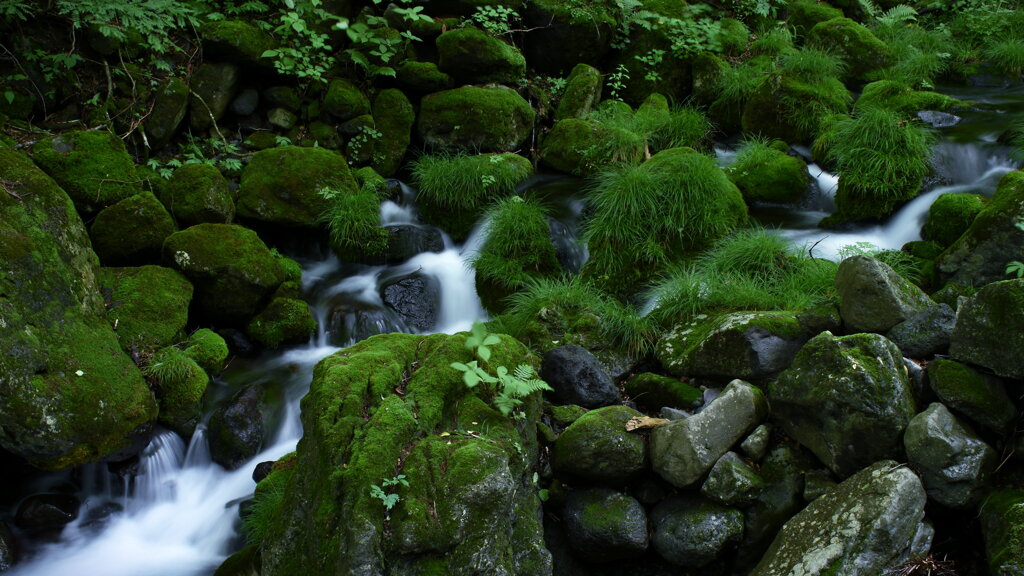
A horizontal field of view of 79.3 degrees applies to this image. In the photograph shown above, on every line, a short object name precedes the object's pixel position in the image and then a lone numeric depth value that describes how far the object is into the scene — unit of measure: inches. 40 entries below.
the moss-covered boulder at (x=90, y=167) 239.0
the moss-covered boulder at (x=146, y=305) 211.0
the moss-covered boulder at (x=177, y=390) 197.5
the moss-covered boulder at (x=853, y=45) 377.7
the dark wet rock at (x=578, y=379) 176.4
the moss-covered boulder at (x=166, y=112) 290.0
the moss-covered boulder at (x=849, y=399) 130.1
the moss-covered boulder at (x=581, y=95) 351.6
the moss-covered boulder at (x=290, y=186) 277.3
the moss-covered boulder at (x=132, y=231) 236.4
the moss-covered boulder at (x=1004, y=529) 103.8
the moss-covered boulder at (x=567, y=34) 372.2
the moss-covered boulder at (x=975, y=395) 124.6
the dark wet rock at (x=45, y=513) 172.2
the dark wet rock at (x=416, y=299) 262.5
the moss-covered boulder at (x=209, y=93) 306.3
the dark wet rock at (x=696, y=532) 140.1
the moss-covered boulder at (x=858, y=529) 114.1
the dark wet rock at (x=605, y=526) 144.9
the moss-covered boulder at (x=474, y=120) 327.3
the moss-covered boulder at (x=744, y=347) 169.5
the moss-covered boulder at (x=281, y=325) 241.8
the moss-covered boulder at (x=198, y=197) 257.8
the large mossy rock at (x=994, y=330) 123.1
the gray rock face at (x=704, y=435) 143.6
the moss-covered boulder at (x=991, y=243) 173.6
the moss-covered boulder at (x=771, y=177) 279.3
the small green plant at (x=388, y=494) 117.6
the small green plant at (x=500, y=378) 141.9
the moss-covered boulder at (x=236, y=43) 307.6
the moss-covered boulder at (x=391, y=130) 324.5
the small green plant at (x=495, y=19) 353.7
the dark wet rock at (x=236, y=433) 198.4
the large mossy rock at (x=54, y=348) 160.6
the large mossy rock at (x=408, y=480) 115.7
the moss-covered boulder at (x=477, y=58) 337.1
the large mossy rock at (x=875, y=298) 157.8
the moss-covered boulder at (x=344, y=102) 325.7
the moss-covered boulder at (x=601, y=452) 148.6
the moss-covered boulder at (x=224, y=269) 236.4
